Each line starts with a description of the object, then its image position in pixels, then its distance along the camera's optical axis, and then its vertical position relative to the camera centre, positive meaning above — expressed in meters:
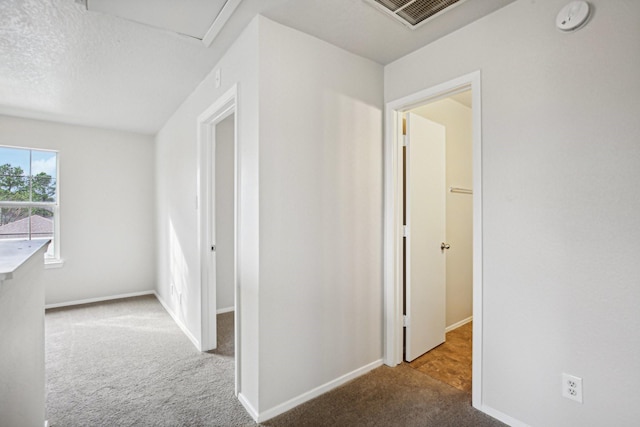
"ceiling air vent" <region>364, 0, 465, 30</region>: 1.72 +1.20
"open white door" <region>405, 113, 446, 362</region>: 2.54 -0.23
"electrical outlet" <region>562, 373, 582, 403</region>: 1.51 -0.91
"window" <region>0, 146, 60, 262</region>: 3.73 +0.23
